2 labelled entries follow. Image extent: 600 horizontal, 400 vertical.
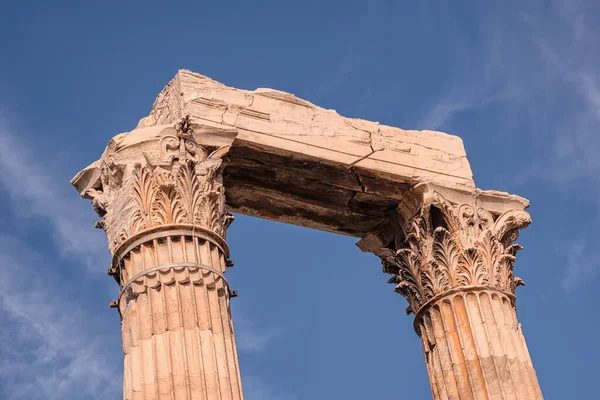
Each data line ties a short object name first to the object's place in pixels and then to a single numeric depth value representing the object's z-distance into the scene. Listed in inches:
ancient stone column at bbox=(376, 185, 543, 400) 934.4
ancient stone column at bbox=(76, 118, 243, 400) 786.2
